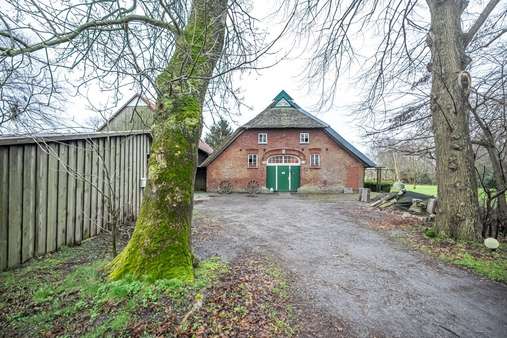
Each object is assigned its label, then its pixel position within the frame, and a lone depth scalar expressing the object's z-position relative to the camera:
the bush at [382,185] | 18.15
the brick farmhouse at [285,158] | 16.88
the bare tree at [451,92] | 5.18
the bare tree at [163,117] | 2.76
